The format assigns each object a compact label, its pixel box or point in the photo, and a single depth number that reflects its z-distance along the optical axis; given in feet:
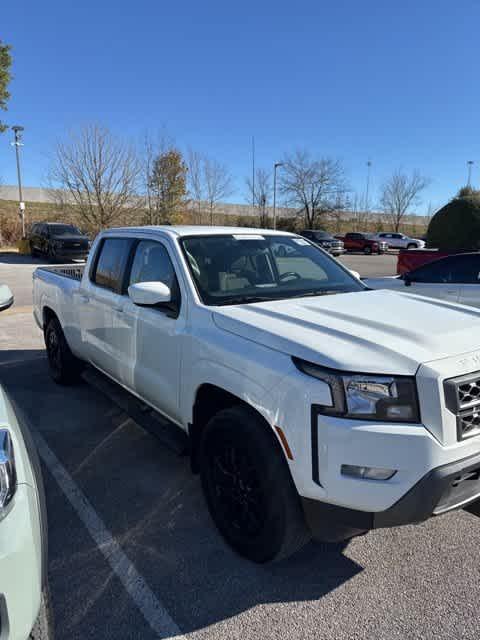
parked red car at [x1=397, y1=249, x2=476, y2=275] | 37.29
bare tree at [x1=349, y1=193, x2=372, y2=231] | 199.21
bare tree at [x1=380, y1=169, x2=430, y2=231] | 210.38
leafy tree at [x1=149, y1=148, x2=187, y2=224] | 112.37
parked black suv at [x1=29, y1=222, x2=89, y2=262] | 70.95
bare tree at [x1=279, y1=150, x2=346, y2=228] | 175.01
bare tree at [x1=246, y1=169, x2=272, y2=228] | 163.73
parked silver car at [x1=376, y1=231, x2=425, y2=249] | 136.85
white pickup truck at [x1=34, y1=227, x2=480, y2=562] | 6.68
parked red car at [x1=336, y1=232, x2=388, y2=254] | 120.67
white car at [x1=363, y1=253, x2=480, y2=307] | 23.13
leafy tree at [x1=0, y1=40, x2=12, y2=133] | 67.46
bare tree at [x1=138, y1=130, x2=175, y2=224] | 108.37
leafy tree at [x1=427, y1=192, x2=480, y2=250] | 71.92
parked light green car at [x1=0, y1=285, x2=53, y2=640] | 4.96
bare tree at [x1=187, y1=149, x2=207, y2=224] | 128.77
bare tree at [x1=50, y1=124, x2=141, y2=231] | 92.43
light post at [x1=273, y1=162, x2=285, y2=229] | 153.89
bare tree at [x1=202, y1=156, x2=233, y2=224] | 134.10
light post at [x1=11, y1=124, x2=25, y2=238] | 96.32
